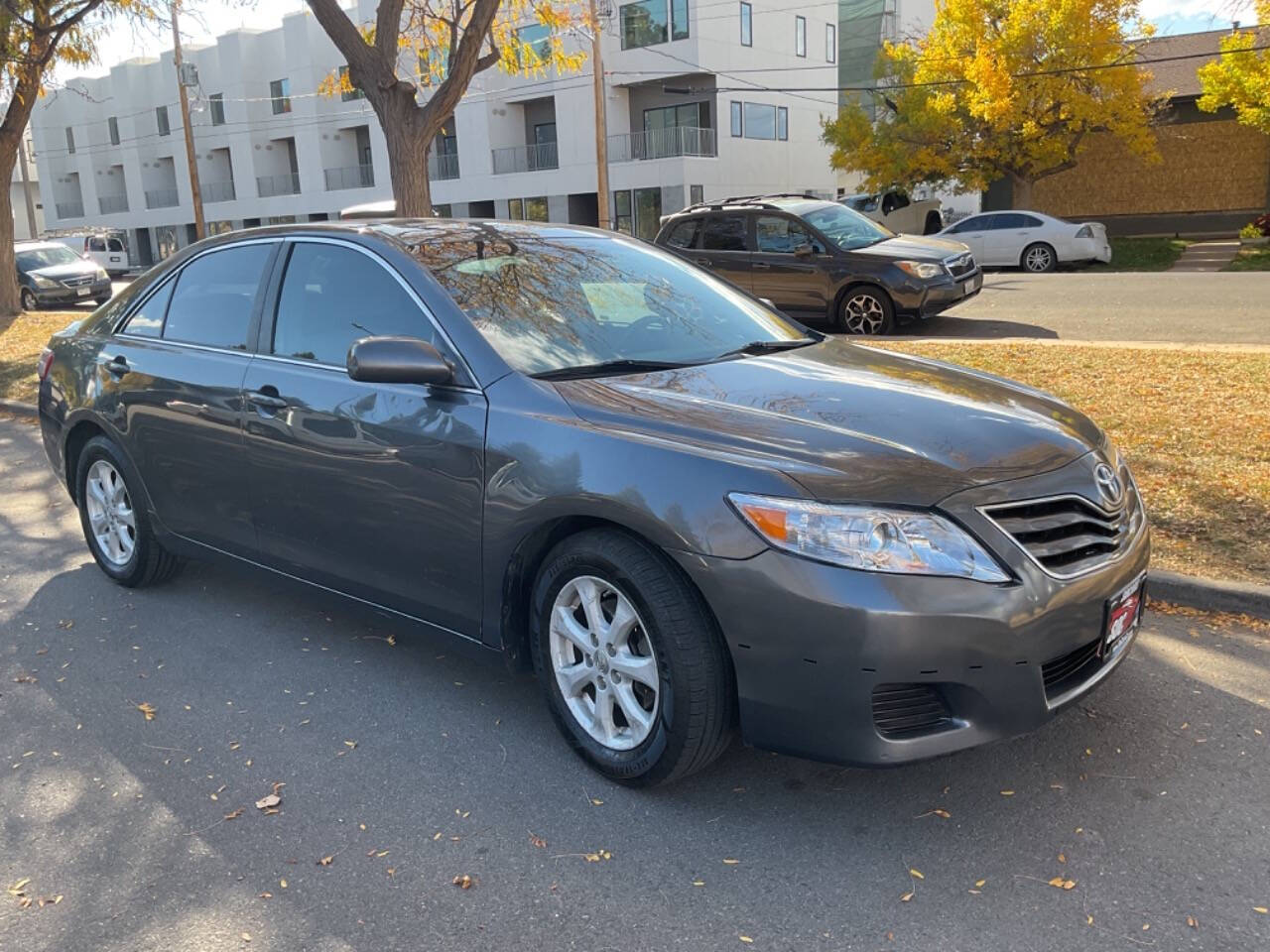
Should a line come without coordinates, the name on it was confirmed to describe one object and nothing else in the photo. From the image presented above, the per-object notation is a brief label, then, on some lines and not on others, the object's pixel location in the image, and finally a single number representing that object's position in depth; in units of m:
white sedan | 22.66
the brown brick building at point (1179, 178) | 29.92
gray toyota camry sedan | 2.85
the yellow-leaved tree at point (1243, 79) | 23.08
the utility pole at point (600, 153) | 26.34
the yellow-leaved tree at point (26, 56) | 16.61
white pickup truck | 30.41
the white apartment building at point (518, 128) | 36.88
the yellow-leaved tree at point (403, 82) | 11.57
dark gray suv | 12.35
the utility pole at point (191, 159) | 33.97
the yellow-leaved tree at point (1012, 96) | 26.34
